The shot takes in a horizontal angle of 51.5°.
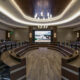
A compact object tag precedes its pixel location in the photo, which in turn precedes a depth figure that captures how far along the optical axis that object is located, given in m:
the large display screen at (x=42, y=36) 14.70
